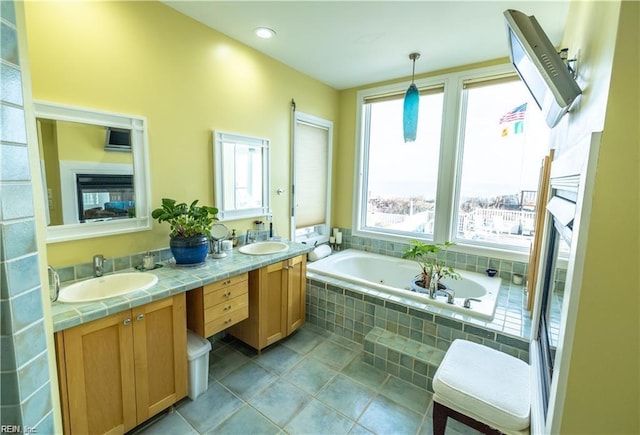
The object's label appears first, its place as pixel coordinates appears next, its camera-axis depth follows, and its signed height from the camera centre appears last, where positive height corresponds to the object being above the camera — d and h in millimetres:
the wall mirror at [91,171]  1557 +71
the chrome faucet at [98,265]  1710 -502
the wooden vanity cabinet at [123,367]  1295 -964
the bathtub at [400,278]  2268 -904
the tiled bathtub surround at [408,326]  2008 -1072
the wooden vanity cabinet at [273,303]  2246 -984
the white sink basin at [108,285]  1551 -609
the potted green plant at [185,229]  1915 -310
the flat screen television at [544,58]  974 +475
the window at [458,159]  2729 +351
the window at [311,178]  3232 +121
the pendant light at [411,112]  2548 +719
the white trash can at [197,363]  1826 -1180
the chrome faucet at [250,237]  2713 -490
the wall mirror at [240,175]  2420 +100
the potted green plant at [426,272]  2604 -784
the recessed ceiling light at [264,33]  2256 +1264
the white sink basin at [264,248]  2491 -560
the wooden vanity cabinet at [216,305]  1851 -821
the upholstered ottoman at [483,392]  1283 -971
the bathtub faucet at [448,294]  2281 -901
